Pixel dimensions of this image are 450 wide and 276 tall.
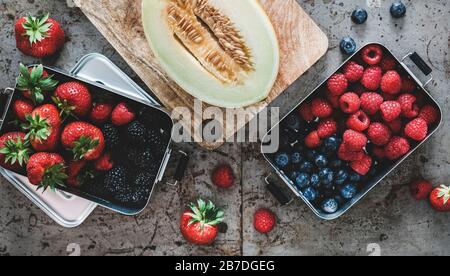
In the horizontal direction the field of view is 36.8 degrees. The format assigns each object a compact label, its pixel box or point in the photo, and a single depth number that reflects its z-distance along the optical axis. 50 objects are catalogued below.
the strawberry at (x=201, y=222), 0.69
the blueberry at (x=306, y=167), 0.68
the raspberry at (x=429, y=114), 0.66
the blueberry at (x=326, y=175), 0.68
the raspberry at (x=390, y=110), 0.65
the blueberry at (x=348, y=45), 0.69
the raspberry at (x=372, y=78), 0.66
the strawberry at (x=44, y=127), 0.62
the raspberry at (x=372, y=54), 0.66
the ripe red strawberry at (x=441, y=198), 0.70
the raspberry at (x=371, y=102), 0.65
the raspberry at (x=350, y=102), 0.65
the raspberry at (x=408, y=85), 0.66
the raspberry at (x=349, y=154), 0.66
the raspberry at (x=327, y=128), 0.66
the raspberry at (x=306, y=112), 0.67
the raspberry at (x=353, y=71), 0.66
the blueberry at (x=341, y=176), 0.67
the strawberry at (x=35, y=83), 0.62
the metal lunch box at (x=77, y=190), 0.65
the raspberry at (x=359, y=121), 0.65
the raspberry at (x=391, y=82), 0.65
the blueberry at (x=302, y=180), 0.68
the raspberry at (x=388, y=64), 0.66
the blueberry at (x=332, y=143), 0.66
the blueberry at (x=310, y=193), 0.68
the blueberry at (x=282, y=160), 0.68
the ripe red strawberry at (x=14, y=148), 0.63
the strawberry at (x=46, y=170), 0.62
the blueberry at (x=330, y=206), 0.68
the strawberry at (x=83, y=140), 0.62
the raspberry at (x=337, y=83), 0.65
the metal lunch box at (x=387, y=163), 0.66
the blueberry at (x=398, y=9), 0.69
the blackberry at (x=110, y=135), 0.65
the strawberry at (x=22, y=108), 0.64
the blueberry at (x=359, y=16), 0.69
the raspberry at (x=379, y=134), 0.65
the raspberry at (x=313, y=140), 0.67
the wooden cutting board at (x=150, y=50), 0.65
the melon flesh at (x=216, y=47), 0.60
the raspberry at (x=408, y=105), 0.66
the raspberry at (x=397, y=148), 0.66
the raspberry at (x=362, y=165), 0.67
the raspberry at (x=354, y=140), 0.64
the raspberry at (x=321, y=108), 0.66
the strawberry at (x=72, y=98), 0.63
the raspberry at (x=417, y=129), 0.65
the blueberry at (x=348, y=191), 0.68
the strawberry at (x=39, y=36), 0.66
